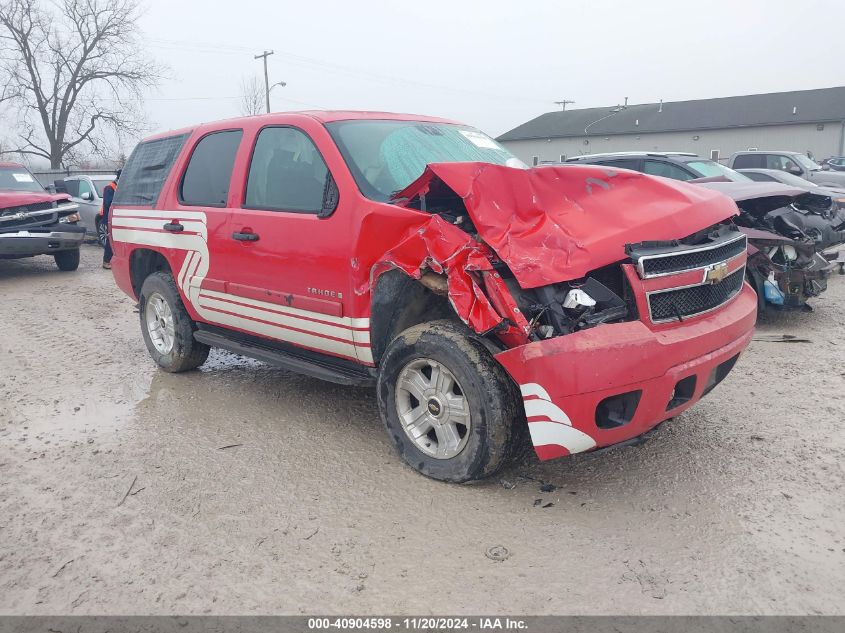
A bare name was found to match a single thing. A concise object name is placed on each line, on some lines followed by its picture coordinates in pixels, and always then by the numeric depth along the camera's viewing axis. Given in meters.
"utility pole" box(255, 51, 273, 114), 40.56
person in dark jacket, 11.39
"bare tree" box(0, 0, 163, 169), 32.78
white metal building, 43.59
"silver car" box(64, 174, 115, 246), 14.88
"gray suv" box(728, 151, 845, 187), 15.63
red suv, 3.03
